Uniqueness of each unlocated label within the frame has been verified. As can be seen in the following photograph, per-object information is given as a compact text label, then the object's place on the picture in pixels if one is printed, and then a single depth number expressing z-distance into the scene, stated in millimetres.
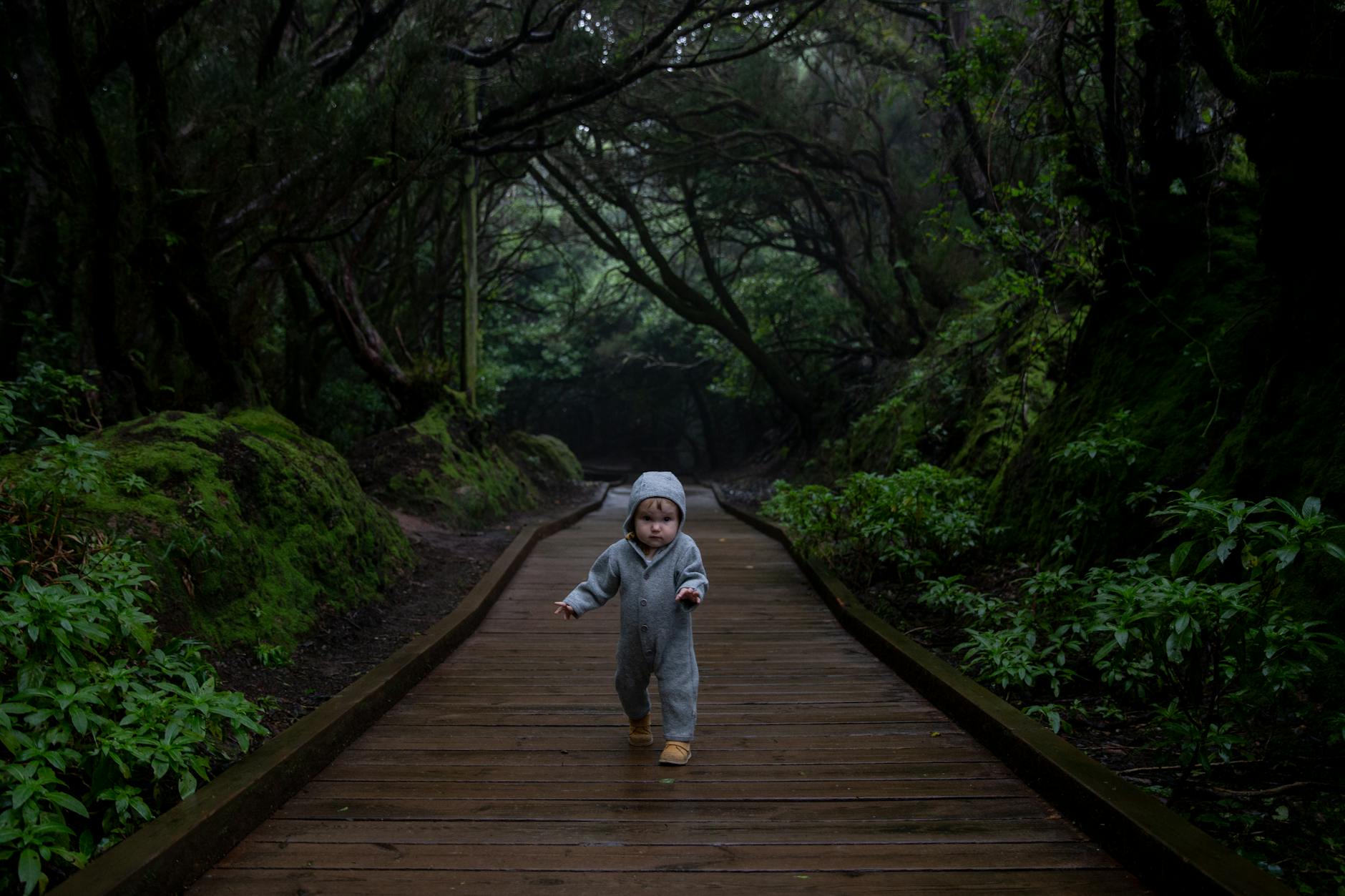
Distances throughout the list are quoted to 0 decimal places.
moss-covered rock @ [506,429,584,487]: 20297
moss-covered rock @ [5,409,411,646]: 4531
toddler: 3777
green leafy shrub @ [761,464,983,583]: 6828
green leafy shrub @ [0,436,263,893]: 2518
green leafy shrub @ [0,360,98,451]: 4484
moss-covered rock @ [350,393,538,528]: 11602
